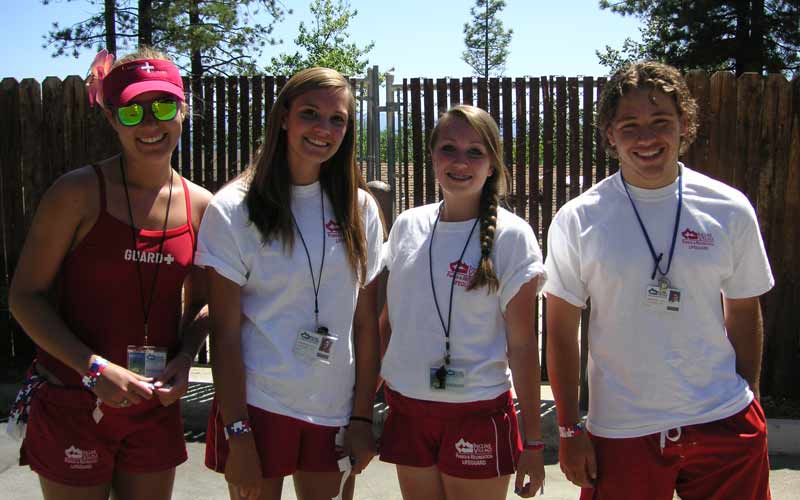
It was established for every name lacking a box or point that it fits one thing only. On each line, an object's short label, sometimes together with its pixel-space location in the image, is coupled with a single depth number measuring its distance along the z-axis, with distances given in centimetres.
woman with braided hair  263
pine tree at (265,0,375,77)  2648
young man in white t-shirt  248
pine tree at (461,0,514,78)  4162
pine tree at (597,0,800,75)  1800
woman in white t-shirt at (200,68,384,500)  254
